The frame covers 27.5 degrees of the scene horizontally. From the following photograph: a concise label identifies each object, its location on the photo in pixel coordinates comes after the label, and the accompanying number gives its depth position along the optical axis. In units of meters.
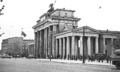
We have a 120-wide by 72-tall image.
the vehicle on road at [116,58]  25.56
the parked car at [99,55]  57.69
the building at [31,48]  147.94
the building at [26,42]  178.40
